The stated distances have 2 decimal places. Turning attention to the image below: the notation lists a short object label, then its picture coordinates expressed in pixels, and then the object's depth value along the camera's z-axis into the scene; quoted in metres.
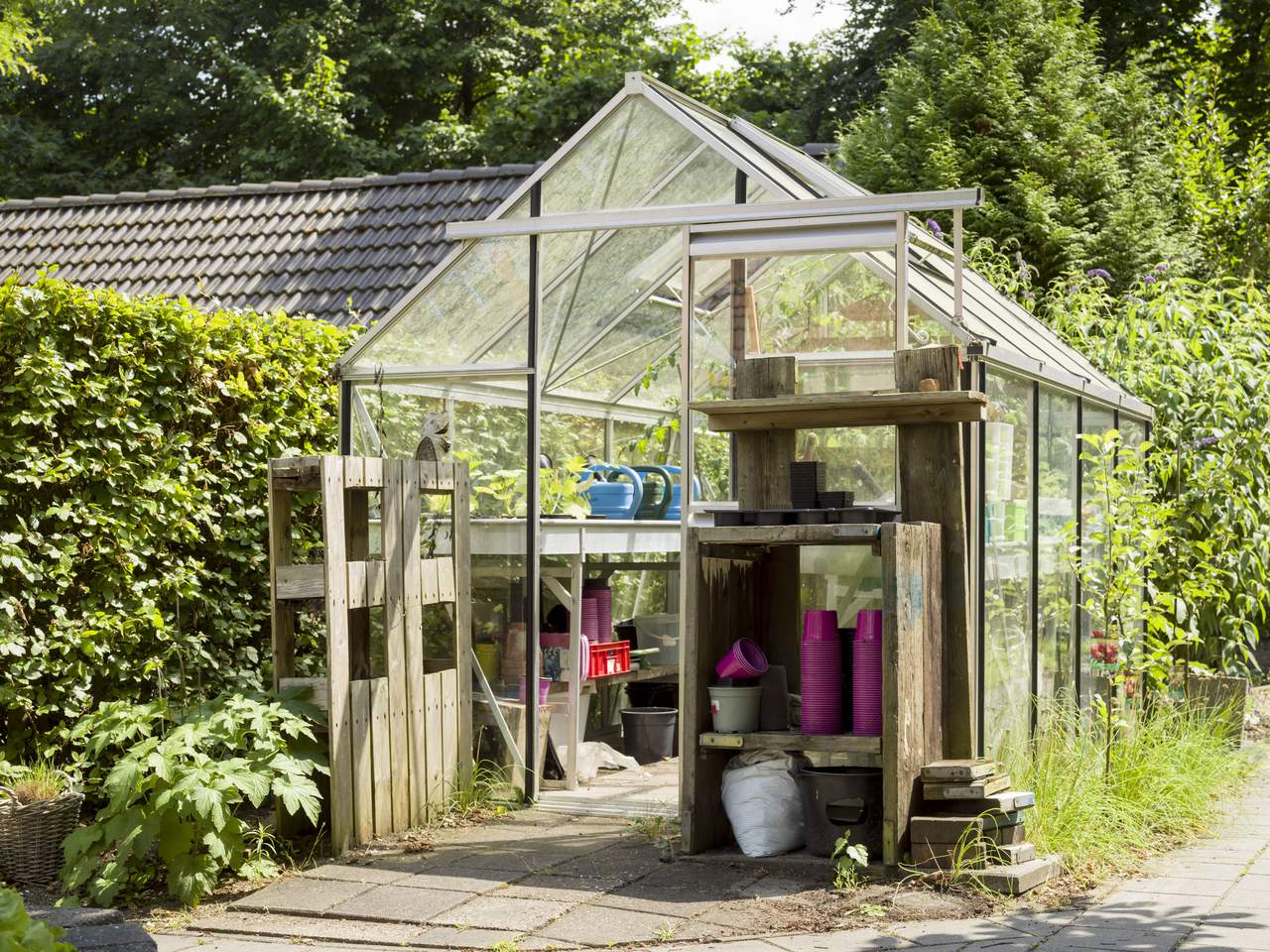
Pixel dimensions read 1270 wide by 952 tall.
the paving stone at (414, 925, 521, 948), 4.72
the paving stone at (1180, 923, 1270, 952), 4.59
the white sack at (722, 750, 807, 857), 5.86
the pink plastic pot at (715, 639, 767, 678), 5.98
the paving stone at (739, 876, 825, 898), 5.29
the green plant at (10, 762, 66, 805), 5.64
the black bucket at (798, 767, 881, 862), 5.68
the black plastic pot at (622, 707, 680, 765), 8.43
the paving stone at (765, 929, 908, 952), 4.59
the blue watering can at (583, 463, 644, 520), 7.91
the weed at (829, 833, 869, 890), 5.33
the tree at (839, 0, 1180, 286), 13.59
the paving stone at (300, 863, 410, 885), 5.56
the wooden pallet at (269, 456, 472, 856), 5.98
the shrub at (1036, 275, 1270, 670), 9.22
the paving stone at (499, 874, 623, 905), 5.28
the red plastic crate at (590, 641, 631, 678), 8.01
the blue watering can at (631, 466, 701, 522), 8.34
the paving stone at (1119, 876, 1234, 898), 5.39
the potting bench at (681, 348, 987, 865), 5.48
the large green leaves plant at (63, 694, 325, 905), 5.27
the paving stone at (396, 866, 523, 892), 5.42
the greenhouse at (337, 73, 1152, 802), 6.27
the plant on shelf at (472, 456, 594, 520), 7.28
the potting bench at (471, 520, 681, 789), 7.15
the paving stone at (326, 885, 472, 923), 5.05
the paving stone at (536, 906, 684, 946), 4.75
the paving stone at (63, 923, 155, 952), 3.25
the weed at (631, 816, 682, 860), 6.02
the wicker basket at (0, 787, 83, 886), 5.57
